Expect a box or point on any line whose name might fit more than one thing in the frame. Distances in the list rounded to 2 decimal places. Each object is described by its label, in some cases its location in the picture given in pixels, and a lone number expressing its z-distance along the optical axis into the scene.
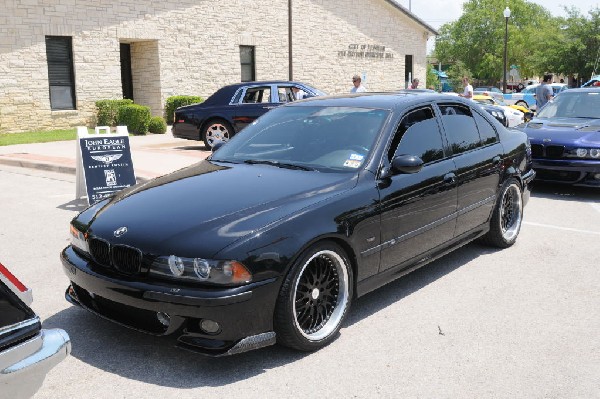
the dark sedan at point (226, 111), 14.06
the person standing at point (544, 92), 16.08
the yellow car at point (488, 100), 20.09
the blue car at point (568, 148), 8.77
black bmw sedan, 3.44
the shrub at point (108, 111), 20.05
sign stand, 7.96
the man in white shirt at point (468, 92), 18.40
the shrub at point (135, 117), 19.19
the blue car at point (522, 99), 35.09
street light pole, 33.84
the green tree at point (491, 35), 72.06
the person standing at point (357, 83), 13.84
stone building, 18.77
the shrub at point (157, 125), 19.61
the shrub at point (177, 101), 21.61
